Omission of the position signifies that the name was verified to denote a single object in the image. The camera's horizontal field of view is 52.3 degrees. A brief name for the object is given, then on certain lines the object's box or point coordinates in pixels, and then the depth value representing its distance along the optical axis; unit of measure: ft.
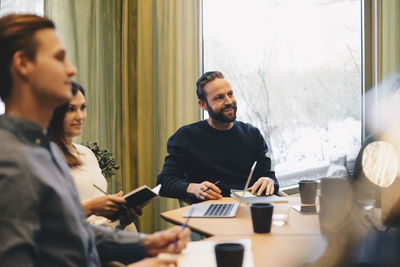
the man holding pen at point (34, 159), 2.43
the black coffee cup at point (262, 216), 4.55
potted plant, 7.48
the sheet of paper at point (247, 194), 6.27
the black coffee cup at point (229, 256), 3.16
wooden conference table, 3.90
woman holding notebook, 5.21
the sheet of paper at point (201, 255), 3.56
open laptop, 5.43
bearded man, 8.04
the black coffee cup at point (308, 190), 6.11
